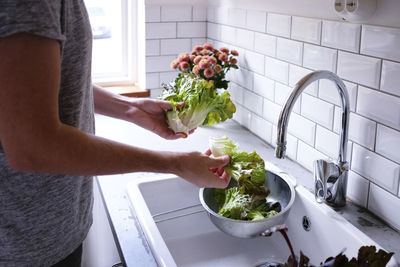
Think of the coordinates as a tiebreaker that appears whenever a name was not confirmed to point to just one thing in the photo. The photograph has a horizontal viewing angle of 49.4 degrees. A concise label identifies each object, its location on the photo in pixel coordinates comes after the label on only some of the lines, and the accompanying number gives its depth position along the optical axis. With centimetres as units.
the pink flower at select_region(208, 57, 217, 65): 171
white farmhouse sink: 106
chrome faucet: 101
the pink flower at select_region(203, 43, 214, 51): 180
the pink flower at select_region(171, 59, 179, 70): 178
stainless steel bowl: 106
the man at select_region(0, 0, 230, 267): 63
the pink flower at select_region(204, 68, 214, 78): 170
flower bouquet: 171
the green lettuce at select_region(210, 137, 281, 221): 111
